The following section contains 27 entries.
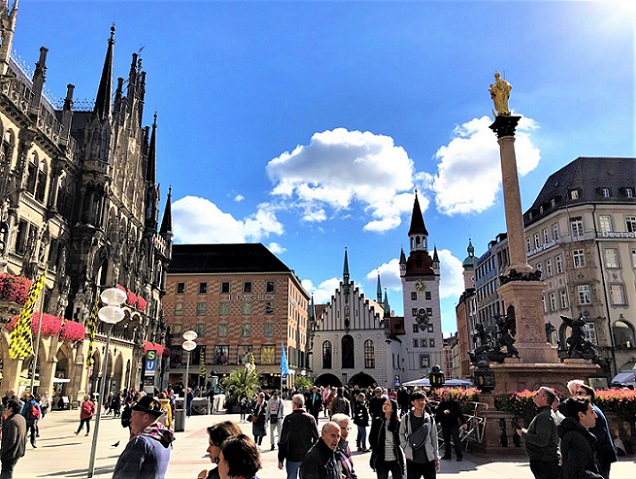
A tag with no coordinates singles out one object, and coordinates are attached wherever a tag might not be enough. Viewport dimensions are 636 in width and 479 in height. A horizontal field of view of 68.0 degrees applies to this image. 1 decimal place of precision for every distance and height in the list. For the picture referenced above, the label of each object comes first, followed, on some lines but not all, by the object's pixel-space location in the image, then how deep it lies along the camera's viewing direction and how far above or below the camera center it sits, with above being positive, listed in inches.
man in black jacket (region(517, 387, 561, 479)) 231.9 -39.1
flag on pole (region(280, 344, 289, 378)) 1346.0 -4.3
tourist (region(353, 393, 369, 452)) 549.6 -68.0
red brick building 2175.2 +248.2
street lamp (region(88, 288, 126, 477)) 432.5 +51.4
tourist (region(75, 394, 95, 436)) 678.3 -66.0
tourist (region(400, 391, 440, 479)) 256.8 -41.6
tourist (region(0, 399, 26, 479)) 286.8 -45.5
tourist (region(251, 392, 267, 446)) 575.2 -64.6
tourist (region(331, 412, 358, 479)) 187.5 -35.2
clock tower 3157.0 +313.7
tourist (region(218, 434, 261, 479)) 120.7 -23.7
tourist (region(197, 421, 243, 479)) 148.1 -22.0
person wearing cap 157.9 -28.0
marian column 650.8 +124.9
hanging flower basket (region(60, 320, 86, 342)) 1058.7 +76.0
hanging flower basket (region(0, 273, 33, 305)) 838.5 +135.6
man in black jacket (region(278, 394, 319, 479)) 278.5 -42.7
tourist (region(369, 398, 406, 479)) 265.9 -48.1
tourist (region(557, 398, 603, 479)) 184.4 -30.8
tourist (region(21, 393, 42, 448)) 535.2 -52.2
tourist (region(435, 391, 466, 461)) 462.5 -56.3
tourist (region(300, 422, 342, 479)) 175.9 -34.8
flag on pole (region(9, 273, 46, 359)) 737.6 +42.9
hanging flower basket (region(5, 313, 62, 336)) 940.6 +83.1
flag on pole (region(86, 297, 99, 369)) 1101.7 +91.5
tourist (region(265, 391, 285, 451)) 572.1 -57.8
